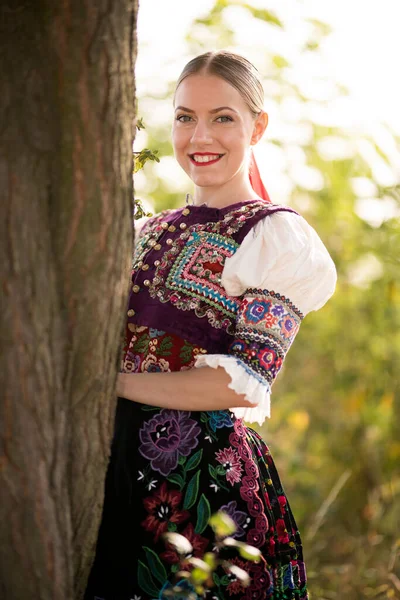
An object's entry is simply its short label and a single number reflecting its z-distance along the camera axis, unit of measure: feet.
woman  8.28
